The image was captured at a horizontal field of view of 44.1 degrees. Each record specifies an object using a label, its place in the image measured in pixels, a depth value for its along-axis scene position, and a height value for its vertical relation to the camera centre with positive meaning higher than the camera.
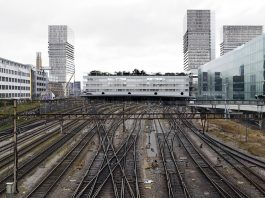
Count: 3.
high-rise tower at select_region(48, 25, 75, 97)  178.44 +3.18
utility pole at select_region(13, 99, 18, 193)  21.16 -4.55
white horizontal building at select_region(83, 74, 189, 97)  143.75 +4.23
